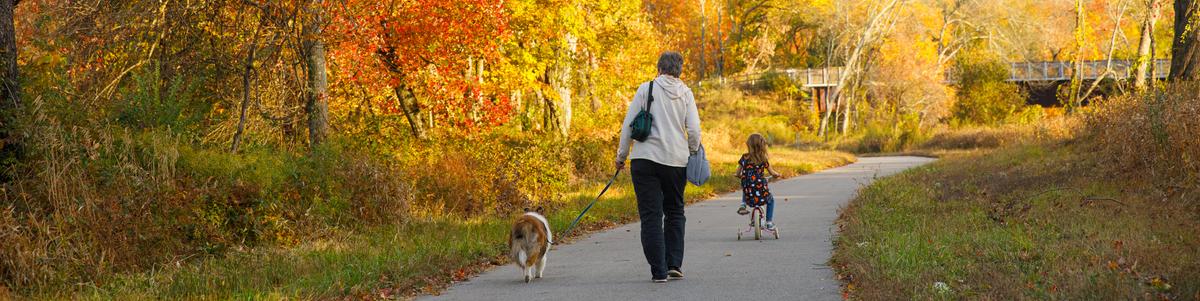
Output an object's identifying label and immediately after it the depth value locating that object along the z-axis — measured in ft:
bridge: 227.61
